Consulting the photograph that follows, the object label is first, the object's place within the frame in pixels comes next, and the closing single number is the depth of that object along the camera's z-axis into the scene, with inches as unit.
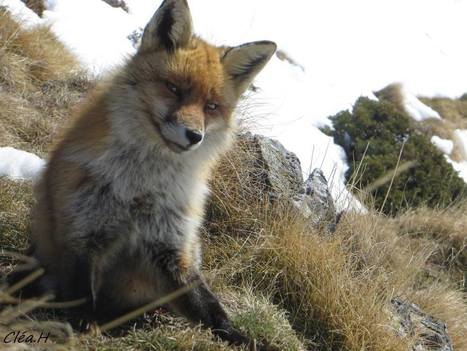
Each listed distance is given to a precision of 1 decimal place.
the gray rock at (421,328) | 326.6
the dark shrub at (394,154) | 730.2
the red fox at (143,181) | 242.2
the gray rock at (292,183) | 390.0
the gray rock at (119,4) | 935.0
